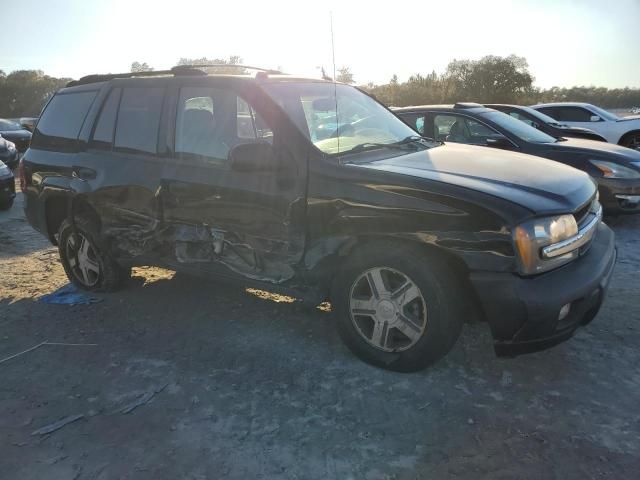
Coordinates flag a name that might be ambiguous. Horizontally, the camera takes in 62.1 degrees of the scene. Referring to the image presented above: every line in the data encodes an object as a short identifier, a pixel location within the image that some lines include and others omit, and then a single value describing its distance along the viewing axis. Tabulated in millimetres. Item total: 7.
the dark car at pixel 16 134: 17281
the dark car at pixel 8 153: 12164
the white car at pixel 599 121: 11805
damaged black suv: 2881
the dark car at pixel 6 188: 9039
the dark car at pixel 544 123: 8641
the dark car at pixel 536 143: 6406
